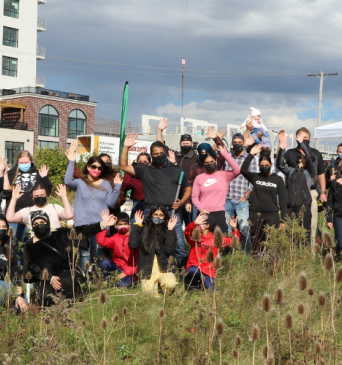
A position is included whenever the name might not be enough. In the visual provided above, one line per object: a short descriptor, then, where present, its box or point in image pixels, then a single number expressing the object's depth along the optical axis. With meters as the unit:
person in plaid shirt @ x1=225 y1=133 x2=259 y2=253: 7.39
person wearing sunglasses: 6.49
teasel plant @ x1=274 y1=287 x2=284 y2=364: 2.60
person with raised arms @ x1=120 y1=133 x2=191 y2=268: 6.05
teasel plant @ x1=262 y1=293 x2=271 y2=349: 2.55
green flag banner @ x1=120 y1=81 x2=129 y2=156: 7.85
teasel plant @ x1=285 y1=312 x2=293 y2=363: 2.57
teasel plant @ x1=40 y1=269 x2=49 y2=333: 3.79
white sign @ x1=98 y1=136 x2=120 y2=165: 41.19
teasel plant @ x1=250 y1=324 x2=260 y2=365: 2.50
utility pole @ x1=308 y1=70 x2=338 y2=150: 37.91
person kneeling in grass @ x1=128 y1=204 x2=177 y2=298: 5.76
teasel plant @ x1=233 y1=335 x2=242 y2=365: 2.60
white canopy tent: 10.84
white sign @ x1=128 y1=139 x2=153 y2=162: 41.50
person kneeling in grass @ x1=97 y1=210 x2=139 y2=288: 6.11
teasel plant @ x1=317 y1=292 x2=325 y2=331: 2.81
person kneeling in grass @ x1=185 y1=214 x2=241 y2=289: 5.71
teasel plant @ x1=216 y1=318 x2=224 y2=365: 2.54
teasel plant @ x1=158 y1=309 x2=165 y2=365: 3.27
